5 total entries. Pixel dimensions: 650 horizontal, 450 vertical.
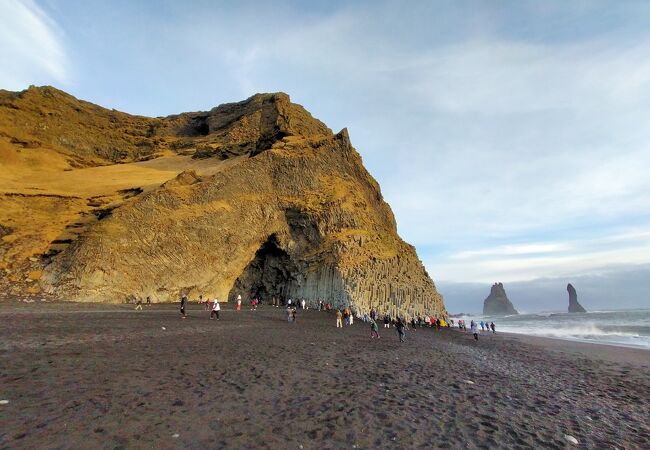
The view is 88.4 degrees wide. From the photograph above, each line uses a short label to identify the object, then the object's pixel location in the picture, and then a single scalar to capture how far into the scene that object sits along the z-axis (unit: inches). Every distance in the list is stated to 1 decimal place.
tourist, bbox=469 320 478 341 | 1309.1
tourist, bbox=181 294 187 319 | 1108.5
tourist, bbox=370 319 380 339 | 1024.0
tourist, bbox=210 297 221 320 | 1159.6
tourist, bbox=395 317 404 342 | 956.7
